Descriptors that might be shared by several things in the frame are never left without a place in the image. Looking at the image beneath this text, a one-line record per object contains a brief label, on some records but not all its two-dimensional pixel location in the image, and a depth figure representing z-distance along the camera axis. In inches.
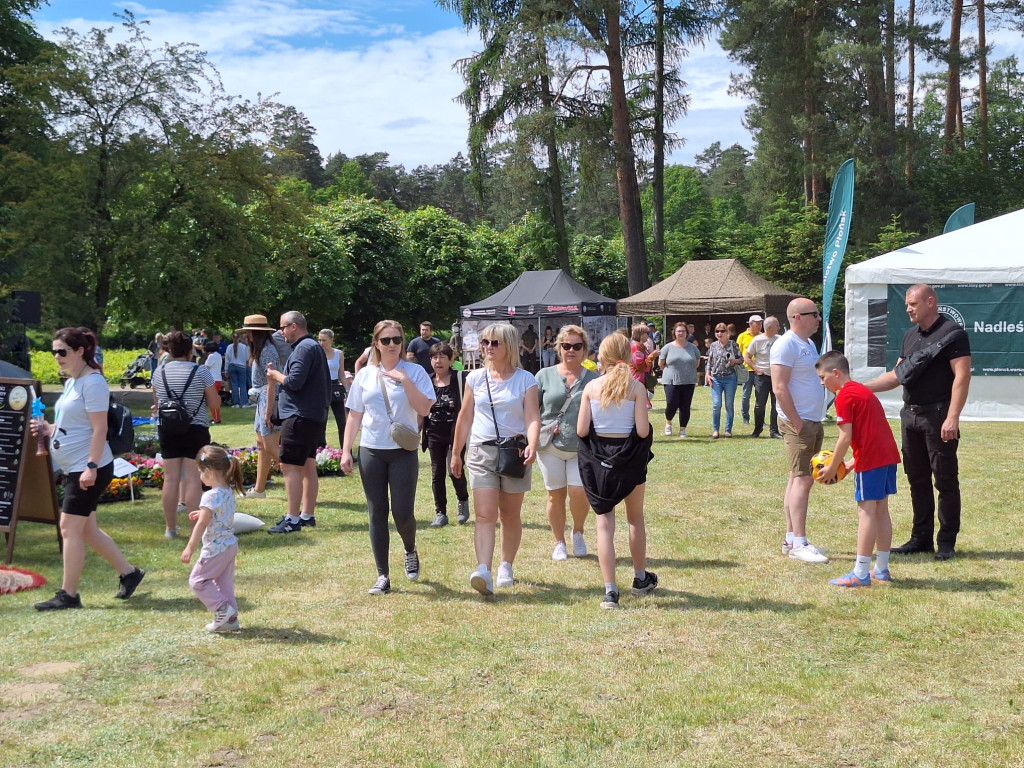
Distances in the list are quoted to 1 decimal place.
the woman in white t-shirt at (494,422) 235.1
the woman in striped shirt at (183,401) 301.3
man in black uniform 263.1
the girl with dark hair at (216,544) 210.5
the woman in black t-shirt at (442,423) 328.5
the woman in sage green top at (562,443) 263.7
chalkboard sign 282.5
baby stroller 1058.1
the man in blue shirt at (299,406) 313.7
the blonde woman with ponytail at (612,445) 223.8
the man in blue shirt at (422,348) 469.7
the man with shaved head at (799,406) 266.8
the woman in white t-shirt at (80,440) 223.9
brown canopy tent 990.4
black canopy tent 1015.6
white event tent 565.3
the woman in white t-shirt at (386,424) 236.1
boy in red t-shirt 236.2
